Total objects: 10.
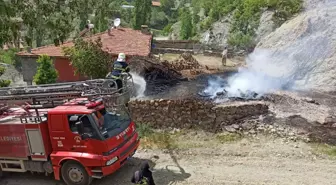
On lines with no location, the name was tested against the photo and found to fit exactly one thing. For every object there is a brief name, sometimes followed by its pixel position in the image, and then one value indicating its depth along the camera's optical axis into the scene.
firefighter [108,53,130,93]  12.16
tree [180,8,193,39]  45.34
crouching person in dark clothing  7.91
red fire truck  9.13
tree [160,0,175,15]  87.75
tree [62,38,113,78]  16.50
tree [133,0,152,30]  45.88
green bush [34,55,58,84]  20.25
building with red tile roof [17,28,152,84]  22.36
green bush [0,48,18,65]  36.56
